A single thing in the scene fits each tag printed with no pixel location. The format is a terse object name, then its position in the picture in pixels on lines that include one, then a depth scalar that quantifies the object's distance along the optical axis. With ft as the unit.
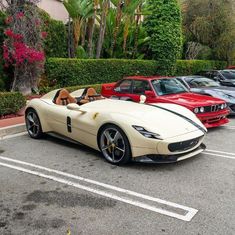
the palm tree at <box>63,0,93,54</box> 42.88
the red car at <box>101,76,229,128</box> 23.93
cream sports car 15.49
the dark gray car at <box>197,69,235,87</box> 44.92
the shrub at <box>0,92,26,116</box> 27.12
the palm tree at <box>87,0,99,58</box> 47.53
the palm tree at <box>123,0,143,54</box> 49.34
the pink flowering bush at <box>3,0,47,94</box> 32.14
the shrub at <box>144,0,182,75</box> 55.42
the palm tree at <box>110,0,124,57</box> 48.91
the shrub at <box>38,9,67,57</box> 40.34
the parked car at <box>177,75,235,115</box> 30.32
